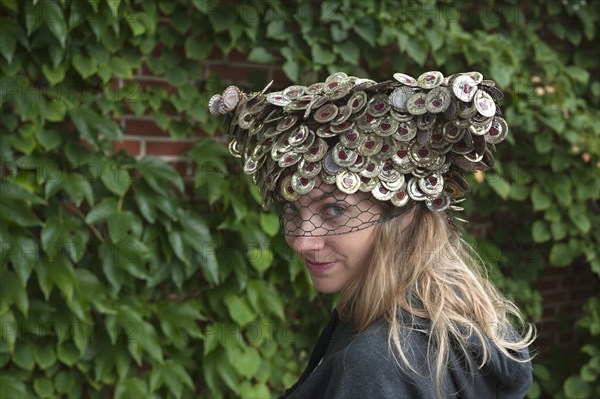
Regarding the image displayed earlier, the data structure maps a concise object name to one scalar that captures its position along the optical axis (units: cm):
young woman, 143
